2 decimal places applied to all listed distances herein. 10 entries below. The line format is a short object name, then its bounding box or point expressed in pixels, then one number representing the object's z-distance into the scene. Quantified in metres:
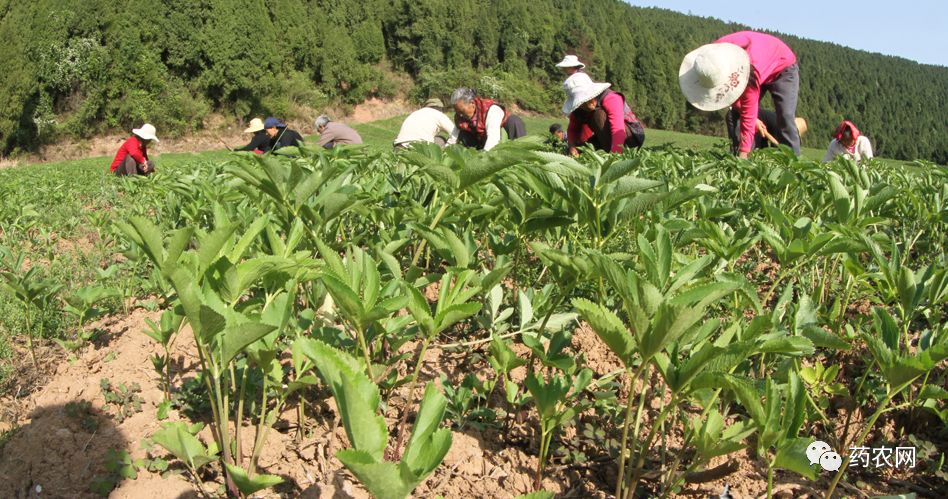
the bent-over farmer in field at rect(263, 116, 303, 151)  8.54
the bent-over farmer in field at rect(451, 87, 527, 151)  6.41
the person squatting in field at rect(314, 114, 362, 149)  8.23
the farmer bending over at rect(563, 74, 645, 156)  5.91
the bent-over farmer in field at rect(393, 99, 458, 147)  7.09
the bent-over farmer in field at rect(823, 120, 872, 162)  6.82
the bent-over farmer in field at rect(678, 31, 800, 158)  5.30
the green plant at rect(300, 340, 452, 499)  0.89
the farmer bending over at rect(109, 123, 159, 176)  8.88
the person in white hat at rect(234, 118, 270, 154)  8.80
